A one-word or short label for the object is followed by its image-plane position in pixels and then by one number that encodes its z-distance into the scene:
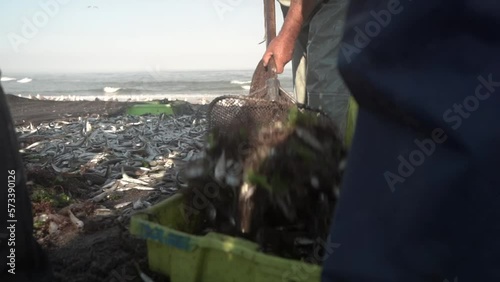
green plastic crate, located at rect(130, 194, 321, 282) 1.68
